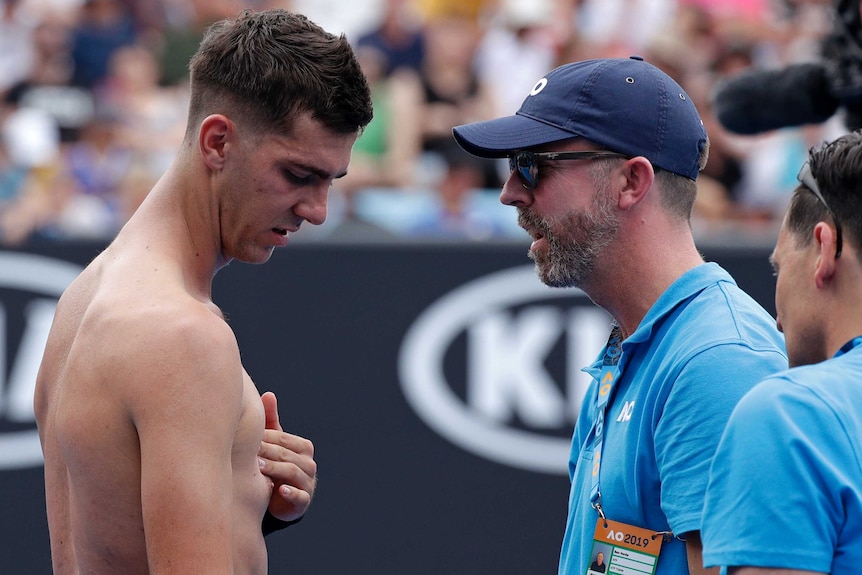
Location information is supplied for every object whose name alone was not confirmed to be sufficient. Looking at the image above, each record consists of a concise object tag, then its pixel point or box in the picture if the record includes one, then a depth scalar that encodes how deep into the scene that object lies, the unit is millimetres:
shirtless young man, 4141
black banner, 12430
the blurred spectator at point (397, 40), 16750
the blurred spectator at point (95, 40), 16453
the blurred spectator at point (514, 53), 17078
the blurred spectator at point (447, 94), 15617
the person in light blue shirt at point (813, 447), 3463
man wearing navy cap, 4590
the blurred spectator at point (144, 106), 15445
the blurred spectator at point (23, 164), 13426
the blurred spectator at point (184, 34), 16781
